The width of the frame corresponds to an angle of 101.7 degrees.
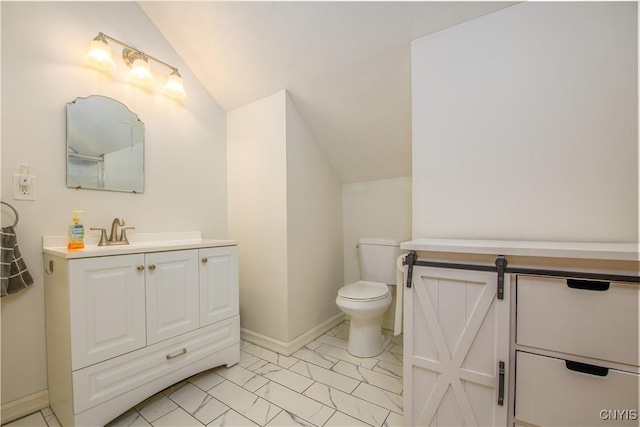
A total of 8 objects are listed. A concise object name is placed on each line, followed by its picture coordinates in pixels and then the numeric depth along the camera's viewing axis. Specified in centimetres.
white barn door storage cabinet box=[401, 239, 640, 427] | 81
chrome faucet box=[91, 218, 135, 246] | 152
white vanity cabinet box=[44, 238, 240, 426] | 113
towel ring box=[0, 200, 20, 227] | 126
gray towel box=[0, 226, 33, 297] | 120
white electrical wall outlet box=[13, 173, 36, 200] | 129
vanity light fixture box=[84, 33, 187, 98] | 147
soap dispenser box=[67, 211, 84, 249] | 132
